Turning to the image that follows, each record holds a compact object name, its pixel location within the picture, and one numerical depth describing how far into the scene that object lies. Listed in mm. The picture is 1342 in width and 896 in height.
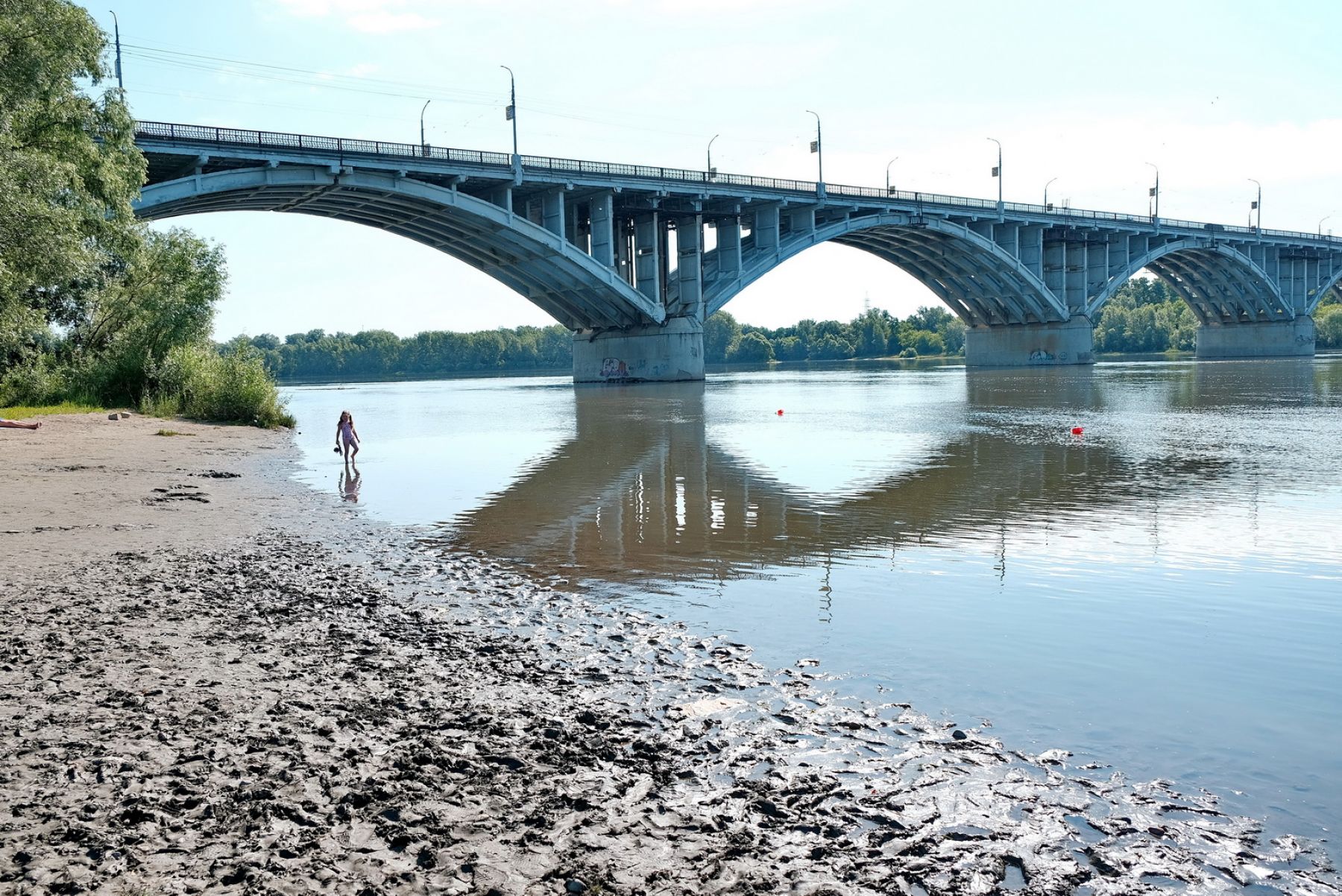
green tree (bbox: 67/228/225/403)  34156
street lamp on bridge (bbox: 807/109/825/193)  74000
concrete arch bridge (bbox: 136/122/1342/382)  50500
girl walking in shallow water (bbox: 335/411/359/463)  22016
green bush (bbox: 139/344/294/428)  32656
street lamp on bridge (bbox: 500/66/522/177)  56906
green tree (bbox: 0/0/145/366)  24016
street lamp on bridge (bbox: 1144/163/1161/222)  99188
